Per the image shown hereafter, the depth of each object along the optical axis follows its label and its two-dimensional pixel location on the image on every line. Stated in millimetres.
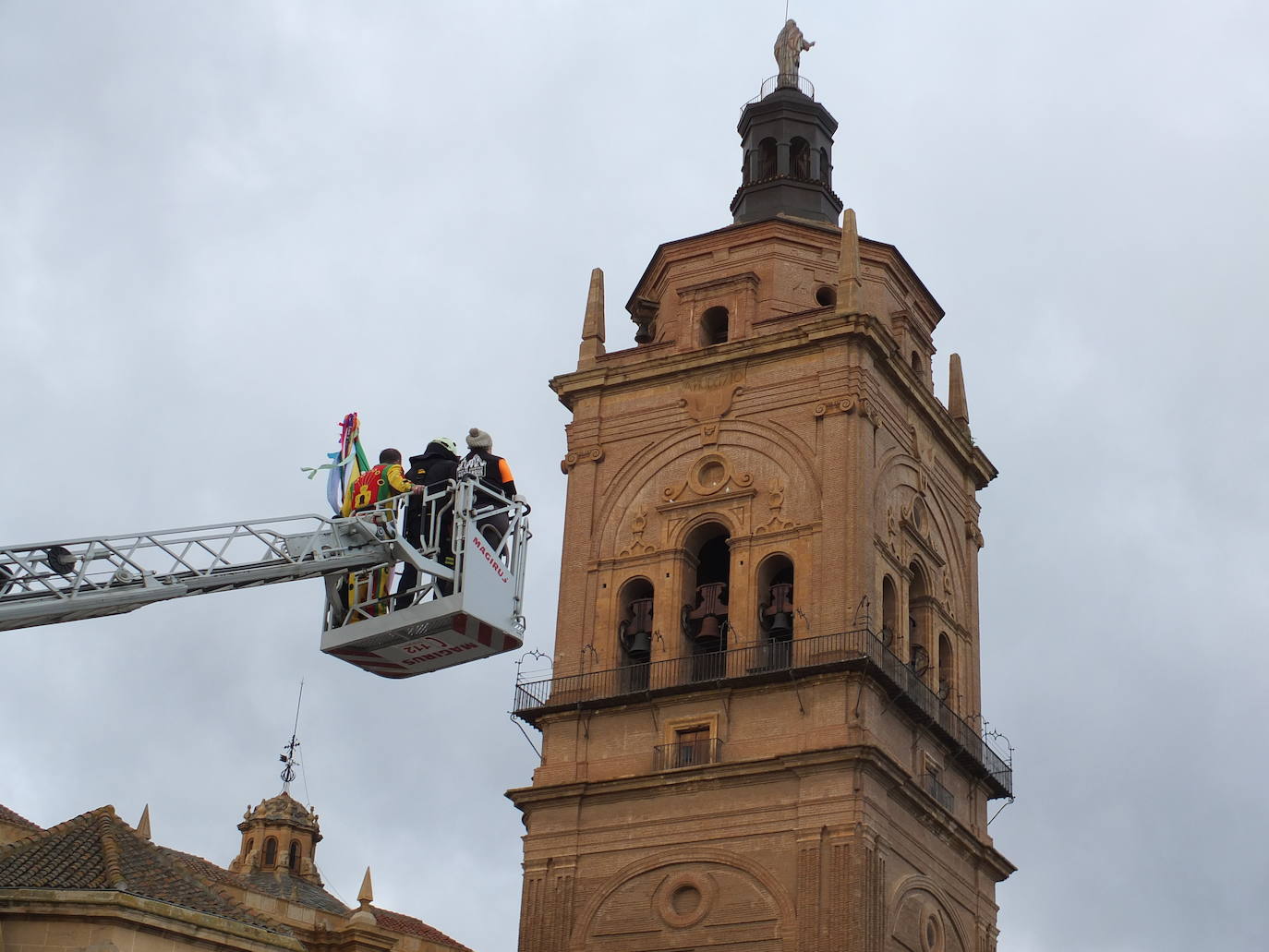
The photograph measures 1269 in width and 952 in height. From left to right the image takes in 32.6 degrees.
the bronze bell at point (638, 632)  44500
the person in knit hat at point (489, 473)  24984
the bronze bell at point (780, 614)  42969
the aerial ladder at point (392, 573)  23484
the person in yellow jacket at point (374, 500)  24656
